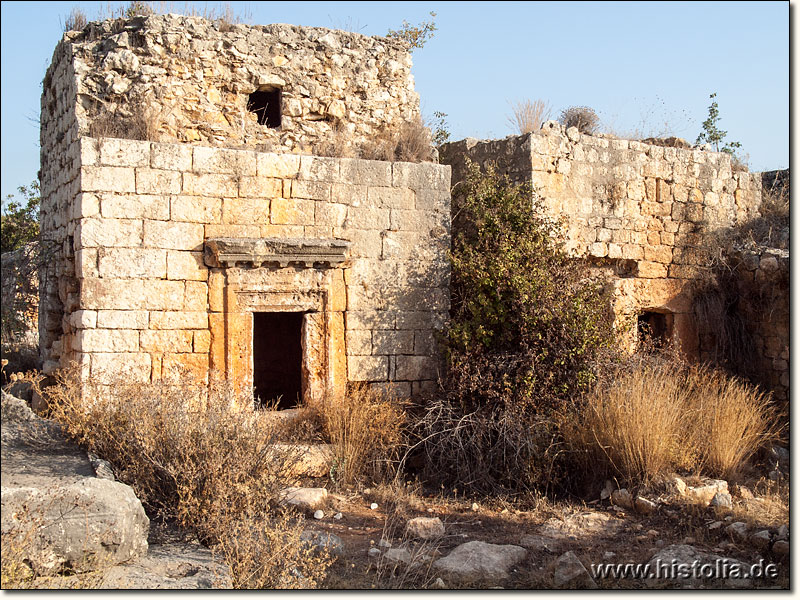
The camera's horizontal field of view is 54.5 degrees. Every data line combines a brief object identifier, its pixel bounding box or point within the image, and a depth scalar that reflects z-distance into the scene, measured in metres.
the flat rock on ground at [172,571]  4.30
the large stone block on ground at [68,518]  4.15
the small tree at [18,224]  11.81
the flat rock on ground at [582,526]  6.38
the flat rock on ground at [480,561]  5.51
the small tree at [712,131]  14.01
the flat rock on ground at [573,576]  5.38
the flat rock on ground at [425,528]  6.32
